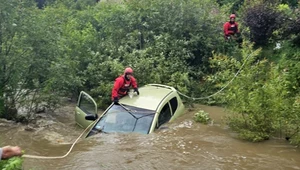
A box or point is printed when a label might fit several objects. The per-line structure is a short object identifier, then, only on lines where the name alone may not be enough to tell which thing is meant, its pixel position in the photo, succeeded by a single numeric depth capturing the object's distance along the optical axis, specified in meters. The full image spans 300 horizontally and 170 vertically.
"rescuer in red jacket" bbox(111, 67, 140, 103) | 9.56
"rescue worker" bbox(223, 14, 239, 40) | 14.80
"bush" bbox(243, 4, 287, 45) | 13.92
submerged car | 8.14
